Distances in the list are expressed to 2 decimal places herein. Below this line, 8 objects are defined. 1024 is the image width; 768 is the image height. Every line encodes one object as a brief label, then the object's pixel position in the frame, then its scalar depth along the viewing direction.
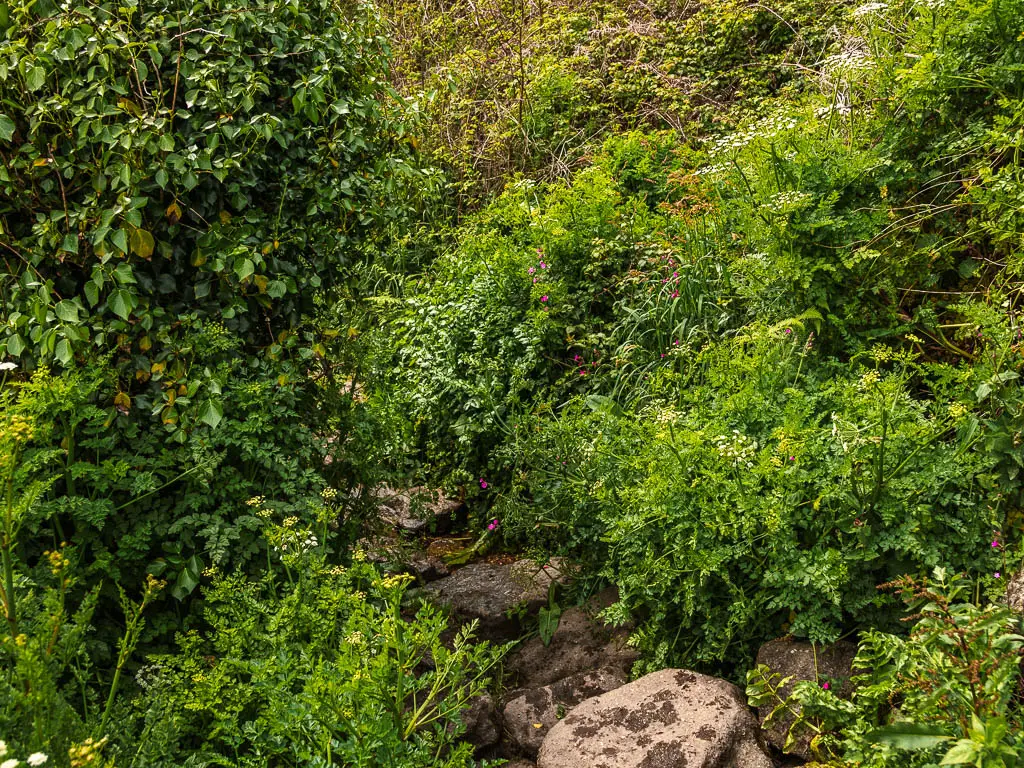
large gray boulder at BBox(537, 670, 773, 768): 2.48
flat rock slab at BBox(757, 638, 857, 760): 2.51
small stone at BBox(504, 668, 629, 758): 2.92
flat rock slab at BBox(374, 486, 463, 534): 4.20
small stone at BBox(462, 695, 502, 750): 2.88
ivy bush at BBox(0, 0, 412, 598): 2.61
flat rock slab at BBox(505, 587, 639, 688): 3.30
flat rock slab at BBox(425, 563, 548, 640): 3.60
